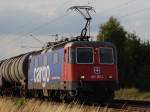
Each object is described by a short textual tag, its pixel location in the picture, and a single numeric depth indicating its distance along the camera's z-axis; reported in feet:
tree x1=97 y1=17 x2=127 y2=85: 193.57
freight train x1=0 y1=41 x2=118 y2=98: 89.66
